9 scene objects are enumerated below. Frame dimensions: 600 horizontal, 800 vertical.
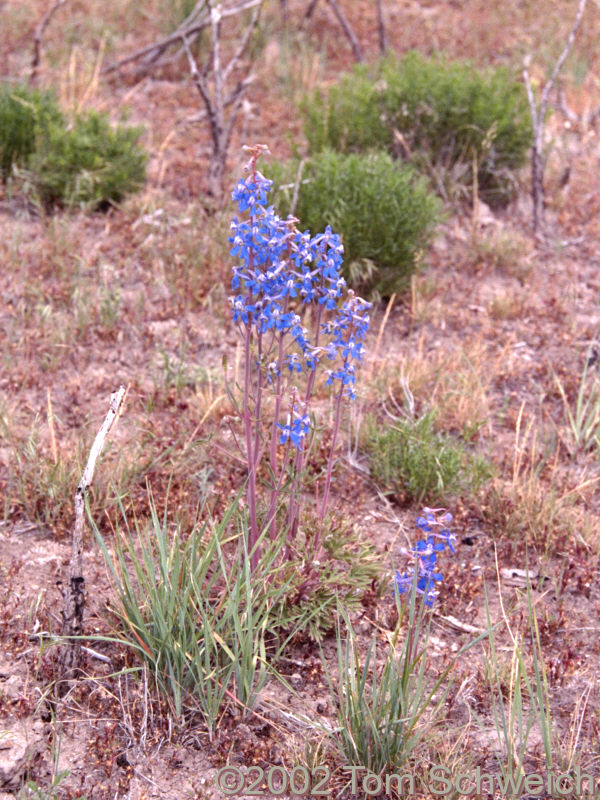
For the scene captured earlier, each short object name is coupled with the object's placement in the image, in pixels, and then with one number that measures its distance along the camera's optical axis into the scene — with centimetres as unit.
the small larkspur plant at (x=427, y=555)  236
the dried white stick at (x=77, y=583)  265
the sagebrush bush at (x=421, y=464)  365
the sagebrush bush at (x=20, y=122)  584
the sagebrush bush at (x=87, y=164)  561
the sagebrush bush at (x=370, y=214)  498
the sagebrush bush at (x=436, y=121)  611
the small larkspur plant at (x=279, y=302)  250
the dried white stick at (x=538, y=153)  577
